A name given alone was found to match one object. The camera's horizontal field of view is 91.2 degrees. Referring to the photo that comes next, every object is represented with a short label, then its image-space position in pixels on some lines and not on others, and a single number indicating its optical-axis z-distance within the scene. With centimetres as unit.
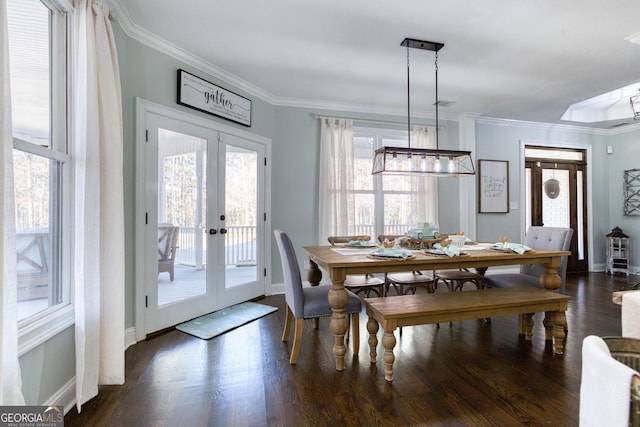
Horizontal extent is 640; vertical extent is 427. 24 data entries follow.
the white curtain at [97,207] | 181
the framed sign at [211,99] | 303
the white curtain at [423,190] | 466
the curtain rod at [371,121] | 436
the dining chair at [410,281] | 293
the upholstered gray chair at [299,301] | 227
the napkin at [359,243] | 298
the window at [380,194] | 455
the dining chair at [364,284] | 291
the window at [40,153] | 155
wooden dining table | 220
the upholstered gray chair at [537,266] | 292
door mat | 286
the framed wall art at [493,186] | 504
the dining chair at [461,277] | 310
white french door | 282
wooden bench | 206
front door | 544
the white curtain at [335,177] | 431
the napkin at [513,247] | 256
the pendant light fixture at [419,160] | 269
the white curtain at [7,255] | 117
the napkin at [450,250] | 236
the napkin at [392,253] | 228
